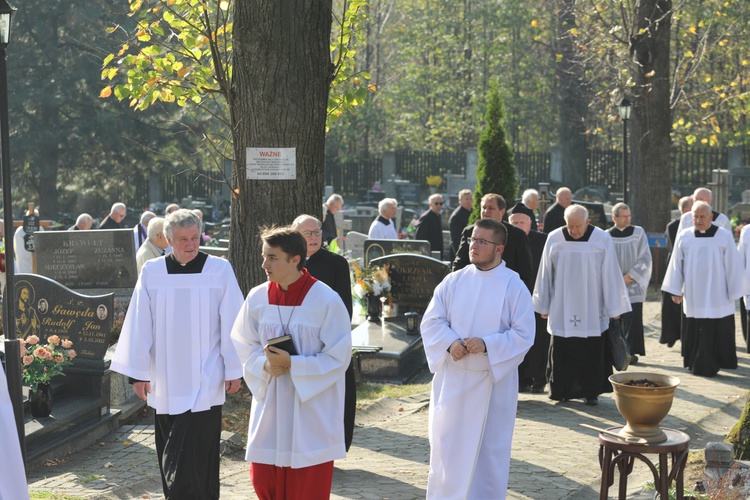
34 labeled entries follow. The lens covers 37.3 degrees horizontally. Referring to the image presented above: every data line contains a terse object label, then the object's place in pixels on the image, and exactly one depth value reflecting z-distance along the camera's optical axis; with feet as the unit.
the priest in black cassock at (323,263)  25.18
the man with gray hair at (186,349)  22.03
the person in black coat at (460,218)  59.82
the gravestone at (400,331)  39.99
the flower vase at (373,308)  44.70
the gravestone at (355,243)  70.08
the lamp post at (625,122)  71.05
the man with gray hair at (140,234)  48.91
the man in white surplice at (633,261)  41.98
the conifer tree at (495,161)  57.36
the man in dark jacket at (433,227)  62.59
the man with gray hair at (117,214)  54.80
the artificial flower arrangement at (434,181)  123.31
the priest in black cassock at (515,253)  32.32
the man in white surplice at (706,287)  41.39
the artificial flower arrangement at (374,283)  44.70
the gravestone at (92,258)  45.06
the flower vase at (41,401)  28.45
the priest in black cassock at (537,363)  36.81
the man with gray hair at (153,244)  36.45
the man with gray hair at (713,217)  46.70
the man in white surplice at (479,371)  21.79
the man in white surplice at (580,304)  35.04
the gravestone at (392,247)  53.88
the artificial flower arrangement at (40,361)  28.37
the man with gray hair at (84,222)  53.67
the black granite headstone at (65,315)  31.04
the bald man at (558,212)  53.42
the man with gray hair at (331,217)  60.40
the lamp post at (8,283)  24.40
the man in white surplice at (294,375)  18.94
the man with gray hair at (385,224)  61.16
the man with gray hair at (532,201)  52.49
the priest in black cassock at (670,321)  46.06
